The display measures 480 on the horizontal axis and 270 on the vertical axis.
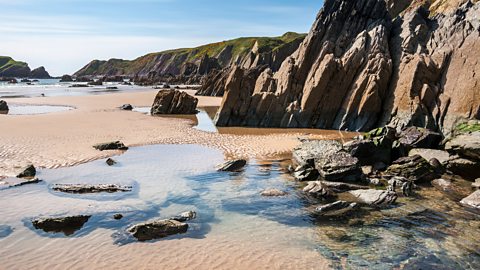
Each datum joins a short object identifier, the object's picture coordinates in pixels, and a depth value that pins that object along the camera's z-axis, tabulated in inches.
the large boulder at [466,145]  925.2
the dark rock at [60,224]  641.0
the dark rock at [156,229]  617.3
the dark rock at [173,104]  2440.8
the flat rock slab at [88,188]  845.8
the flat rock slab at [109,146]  1309.1
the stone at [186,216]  687.7
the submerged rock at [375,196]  791.1
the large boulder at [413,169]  938.1
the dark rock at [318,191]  836.6
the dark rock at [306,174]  960.9
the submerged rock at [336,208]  735.7
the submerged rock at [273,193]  842.8
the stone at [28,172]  948.0
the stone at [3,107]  2391.5
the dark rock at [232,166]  1058.1
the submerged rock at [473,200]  756.6
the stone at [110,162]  1112.8
